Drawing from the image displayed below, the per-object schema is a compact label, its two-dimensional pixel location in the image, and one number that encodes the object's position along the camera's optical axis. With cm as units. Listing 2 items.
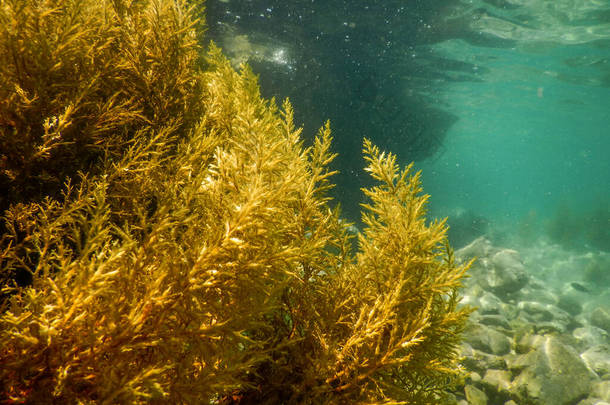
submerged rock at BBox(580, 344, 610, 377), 820
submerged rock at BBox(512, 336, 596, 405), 617
